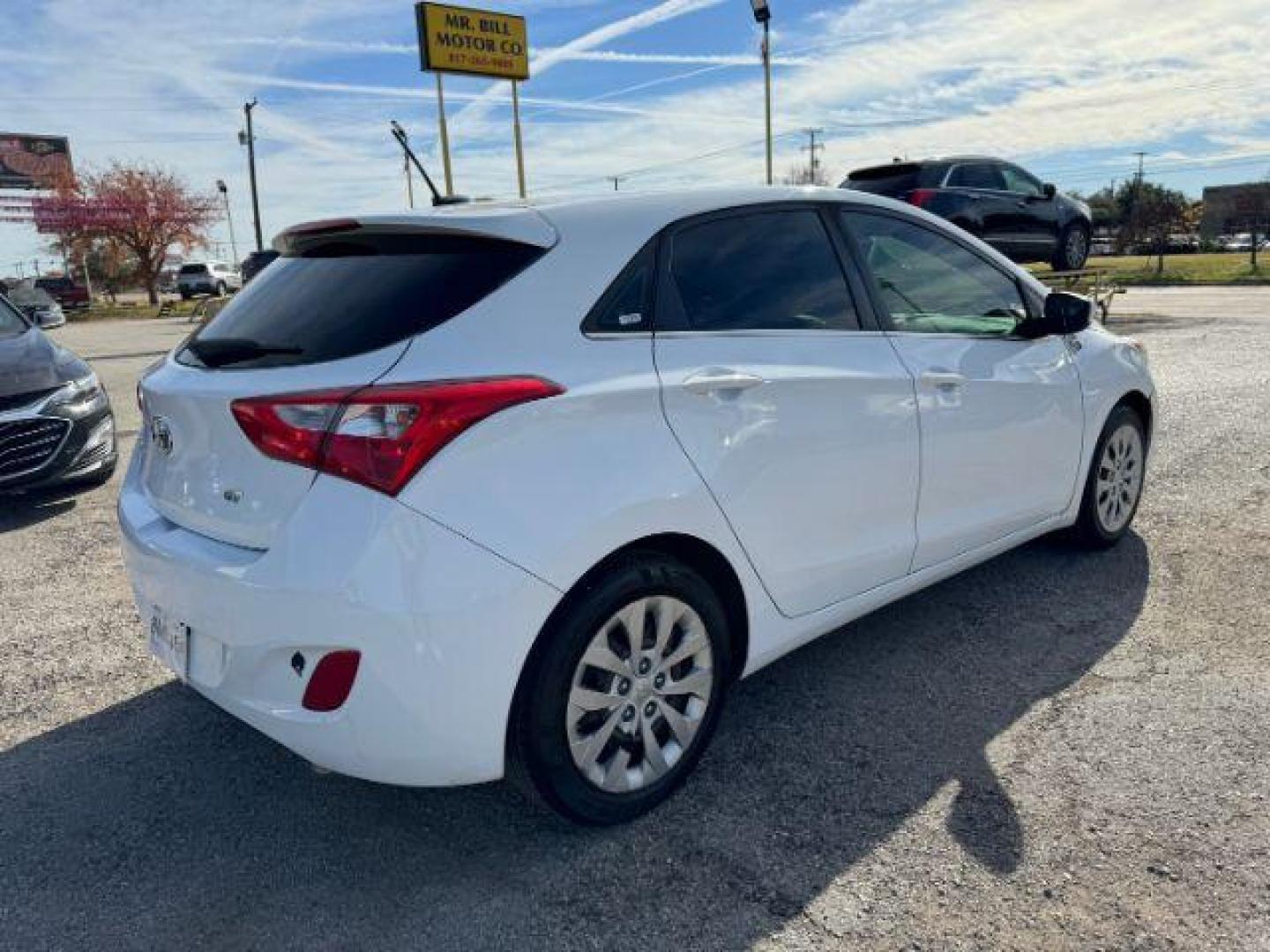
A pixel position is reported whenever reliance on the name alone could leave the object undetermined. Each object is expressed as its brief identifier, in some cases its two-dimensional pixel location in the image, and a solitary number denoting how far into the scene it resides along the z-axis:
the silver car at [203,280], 43.75
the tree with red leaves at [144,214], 47.91
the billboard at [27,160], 54.97
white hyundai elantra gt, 2.19
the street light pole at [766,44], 23.39
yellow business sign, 25.36
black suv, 11.62
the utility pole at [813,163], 66.31
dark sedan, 5.82
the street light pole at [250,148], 39.94
